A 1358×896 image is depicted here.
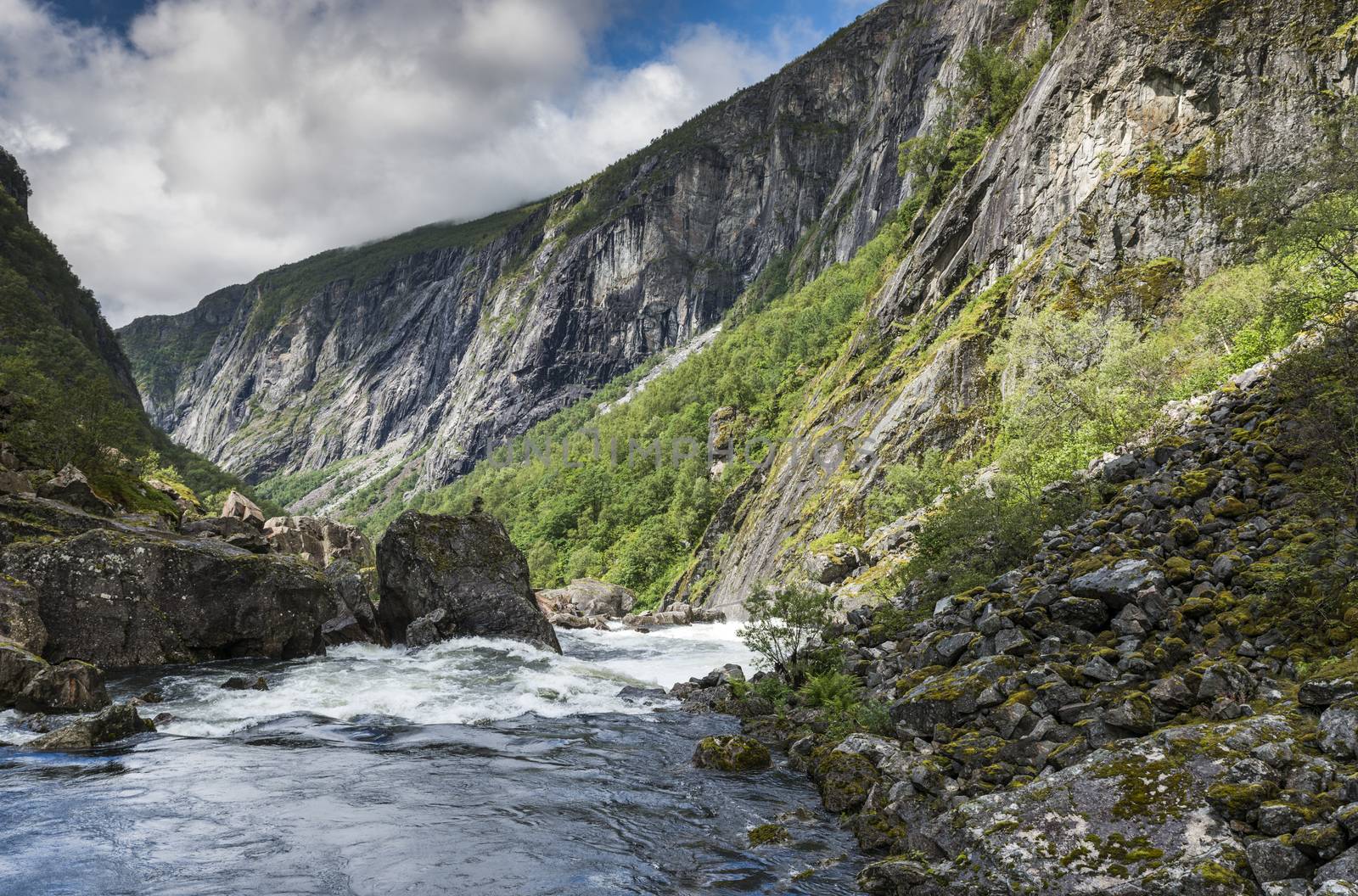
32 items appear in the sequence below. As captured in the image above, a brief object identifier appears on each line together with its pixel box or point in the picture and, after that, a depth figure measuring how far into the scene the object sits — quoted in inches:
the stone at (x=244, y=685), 886.4
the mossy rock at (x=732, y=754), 615.8
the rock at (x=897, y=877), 362.9
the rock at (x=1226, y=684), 391.2
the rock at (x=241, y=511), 2054.6
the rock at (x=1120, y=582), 526.6
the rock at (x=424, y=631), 1250.6
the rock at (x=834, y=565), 1672.0
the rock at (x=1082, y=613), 536.4
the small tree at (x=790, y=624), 849.6
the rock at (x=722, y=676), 952.3
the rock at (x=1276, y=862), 269.6
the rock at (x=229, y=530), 1331.8
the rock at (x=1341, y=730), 299.9
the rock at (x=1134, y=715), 398.0
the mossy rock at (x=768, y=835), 457.1
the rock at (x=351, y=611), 1262.3
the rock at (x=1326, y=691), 332.8
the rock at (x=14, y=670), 688.4
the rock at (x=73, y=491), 1133.1
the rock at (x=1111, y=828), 297.0
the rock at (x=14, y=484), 1032.2
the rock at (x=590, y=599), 2763.3
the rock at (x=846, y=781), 494.9
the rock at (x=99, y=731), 602.5
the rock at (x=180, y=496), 1768.0
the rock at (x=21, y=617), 820.6
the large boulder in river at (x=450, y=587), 1321.4
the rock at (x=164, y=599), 904.3
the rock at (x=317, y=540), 2192.4
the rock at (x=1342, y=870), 251.0
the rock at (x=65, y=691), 692.1
